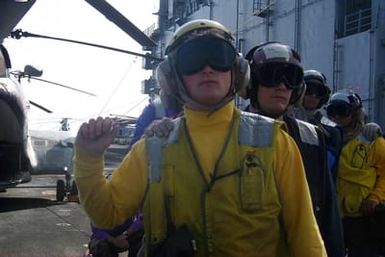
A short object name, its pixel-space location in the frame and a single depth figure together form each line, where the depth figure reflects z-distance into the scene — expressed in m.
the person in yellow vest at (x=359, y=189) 4.02
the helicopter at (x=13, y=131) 7.59
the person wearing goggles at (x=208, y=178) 1.76
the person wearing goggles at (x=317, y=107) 3.04
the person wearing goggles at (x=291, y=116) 2.38
